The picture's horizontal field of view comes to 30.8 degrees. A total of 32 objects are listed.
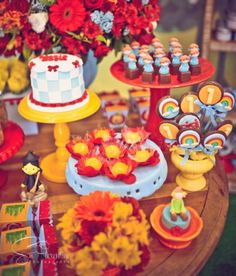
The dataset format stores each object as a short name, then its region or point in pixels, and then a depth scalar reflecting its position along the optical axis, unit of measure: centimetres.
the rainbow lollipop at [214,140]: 115
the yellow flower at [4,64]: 157
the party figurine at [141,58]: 142
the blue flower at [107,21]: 139
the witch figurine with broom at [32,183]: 121
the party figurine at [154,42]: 150
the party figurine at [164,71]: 136
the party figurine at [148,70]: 137
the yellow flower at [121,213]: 92
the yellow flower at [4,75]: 152
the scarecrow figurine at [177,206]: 105
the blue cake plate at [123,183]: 117
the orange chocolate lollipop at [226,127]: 120
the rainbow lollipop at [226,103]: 120
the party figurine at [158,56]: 142
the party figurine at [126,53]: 144
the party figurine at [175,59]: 141
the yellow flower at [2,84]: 151
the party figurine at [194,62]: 141
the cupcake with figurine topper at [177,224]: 105
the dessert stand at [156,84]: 138
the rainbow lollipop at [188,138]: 115
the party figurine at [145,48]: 146
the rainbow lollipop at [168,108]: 120
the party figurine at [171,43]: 150
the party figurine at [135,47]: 151
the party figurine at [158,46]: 145
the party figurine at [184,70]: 137
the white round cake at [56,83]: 124
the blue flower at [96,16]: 138
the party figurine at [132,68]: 140
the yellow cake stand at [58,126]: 125
